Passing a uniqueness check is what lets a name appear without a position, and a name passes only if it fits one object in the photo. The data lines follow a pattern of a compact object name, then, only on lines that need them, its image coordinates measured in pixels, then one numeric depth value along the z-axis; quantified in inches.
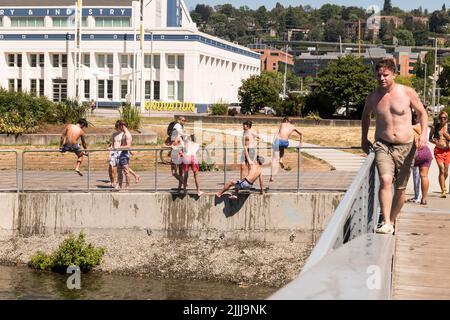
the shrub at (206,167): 917.4
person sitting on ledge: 695.7
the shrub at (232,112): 2311.8
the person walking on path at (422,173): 578.2
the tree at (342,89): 2262.6
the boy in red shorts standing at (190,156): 700.7
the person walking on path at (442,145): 641.8
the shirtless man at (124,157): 741.3
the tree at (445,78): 3802.2
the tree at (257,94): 2456.9
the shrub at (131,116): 1423.5
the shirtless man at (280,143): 792.9
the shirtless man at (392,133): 327.3
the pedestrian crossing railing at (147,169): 762.8
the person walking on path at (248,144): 718.1
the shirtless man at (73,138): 765.9
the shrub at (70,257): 672.5
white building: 3225.9
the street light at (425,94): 5037.2
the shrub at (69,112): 1448.1
